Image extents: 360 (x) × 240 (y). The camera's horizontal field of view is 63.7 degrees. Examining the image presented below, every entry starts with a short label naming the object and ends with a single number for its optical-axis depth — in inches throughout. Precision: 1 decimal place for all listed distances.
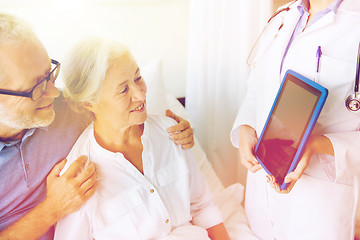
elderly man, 22.8
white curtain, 42.6
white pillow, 36.5
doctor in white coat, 29.1
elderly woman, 27.4
